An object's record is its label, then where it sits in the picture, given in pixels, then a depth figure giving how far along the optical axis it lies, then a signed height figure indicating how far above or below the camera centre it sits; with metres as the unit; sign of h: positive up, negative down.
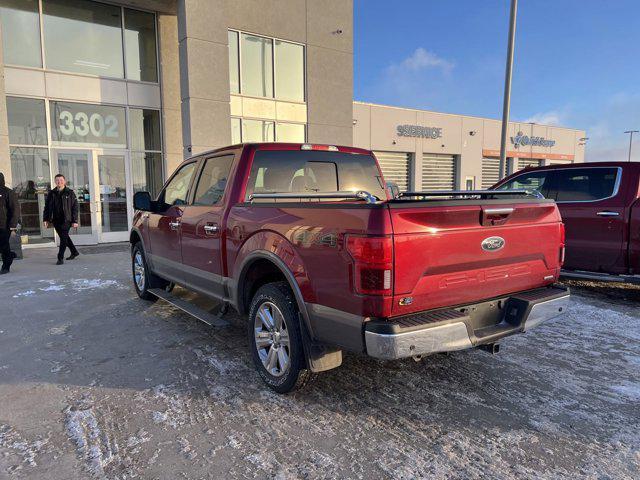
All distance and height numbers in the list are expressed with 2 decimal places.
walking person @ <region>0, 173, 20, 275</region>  8.27 -0.69
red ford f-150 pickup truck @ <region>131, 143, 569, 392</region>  2.69 -0.54
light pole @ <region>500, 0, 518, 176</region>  11.20 +2.74
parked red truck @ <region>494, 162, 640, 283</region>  5.75 -0.41
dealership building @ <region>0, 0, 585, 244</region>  11.70 +2.70
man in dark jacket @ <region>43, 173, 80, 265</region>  9.68 -0.59
